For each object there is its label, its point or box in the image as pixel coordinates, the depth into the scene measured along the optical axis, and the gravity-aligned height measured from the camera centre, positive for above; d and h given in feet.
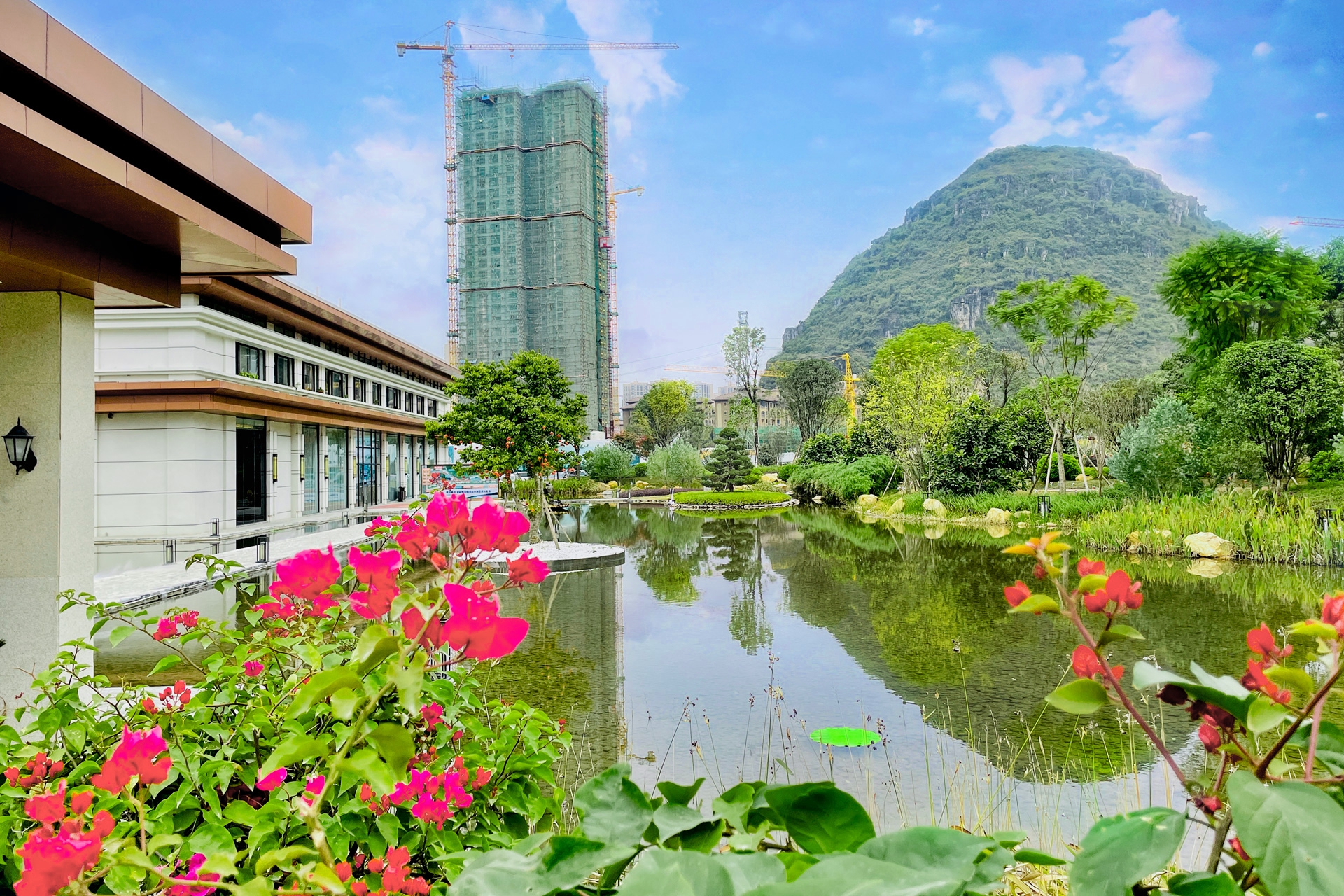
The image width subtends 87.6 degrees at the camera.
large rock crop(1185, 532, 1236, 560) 38.75 -4.95
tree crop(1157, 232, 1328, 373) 53.21 +13.04
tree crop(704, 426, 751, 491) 102.47 +0.17
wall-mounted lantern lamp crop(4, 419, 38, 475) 13.16 +0.48
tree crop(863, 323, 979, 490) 72.84 +6.24
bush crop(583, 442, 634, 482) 113.80 +0.45
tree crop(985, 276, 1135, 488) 64.03 +13.09
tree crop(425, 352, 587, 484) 47.26 +3.38
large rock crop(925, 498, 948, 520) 65.57 -4.37
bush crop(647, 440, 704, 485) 106.32 +0.03
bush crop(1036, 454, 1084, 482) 90.84 -1.20
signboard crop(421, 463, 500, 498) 73.31 -1.96
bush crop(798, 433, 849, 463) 93.81 +2.05
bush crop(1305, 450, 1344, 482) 55.93 -0.94
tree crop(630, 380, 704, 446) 170.30 +13.13
